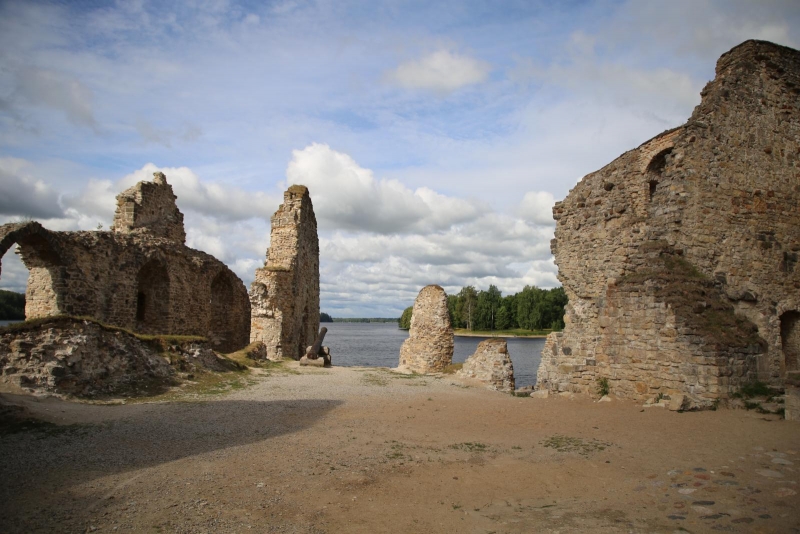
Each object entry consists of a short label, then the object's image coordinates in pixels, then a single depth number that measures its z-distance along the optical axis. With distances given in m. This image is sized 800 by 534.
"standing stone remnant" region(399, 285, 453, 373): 18.92
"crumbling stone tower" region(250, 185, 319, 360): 20.98
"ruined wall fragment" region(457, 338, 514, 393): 15.86
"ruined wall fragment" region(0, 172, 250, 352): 15.37
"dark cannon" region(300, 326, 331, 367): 19.36
